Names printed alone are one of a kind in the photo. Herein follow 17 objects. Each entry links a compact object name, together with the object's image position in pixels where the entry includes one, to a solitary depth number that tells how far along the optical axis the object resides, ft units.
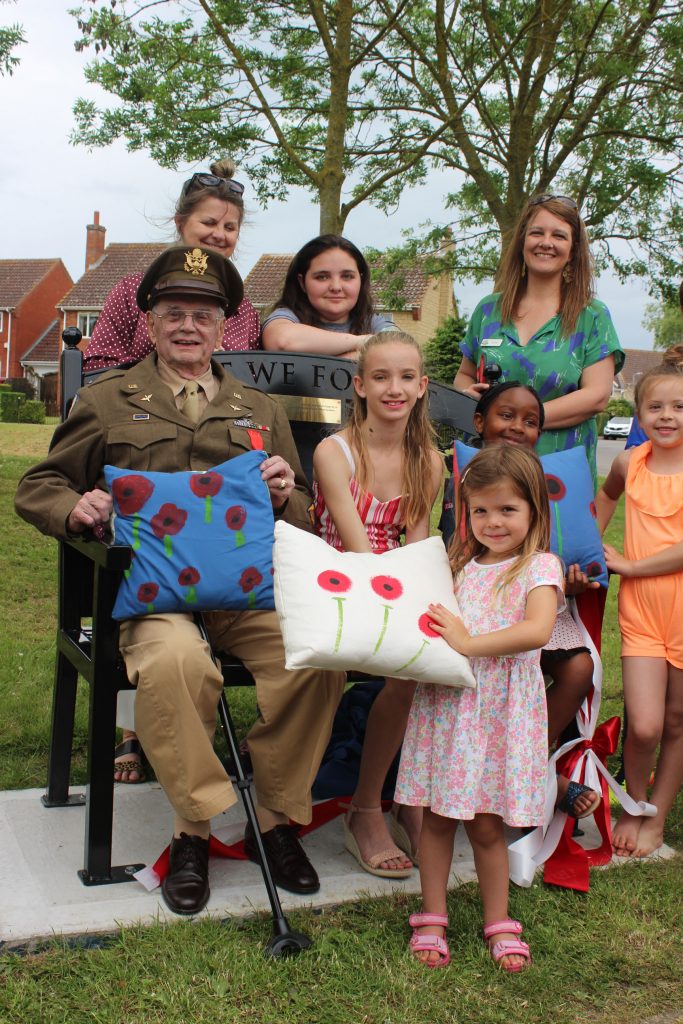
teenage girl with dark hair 12.67
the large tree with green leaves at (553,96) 38.58
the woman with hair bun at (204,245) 12.52
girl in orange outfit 11.41
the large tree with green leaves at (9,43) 29.50
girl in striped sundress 10.48
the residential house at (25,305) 168.04
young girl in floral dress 8.72
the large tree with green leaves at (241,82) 35.09
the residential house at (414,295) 102.27
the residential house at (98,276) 150.71
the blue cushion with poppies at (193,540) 9.42
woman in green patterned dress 12.65
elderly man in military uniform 9.18
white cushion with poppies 8.38
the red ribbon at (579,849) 10.21
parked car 152.29
